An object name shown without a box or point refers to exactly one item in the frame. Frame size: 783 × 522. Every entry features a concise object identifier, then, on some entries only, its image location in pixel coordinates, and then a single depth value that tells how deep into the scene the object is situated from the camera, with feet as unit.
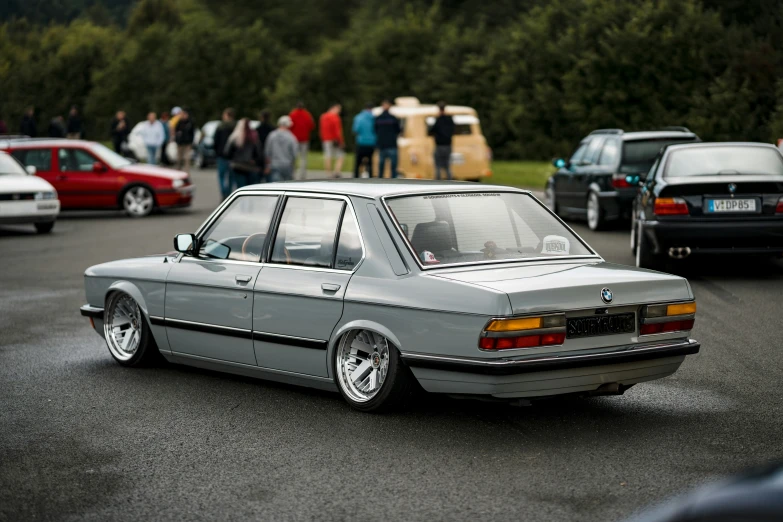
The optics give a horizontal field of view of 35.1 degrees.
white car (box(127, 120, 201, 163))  126.78
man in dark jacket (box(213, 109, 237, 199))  75.82
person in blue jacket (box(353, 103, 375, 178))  92.89
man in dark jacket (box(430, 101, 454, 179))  83.56
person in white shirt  108.99
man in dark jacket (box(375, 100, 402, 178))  85.92
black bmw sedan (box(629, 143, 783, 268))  42.52
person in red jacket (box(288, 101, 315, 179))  99.96
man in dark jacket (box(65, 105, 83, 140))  142.20
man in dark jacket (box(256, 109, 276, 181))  75.97
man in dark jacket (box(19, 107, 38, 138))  139.85
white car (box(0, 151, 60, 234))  66.95
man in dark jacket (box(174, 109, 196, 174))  114.01
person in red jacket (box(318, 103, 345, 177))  105.09
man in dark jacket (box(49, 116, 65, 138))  135.57
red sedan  77.36
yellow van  93.71
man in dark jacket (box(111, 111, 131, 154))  129.20
